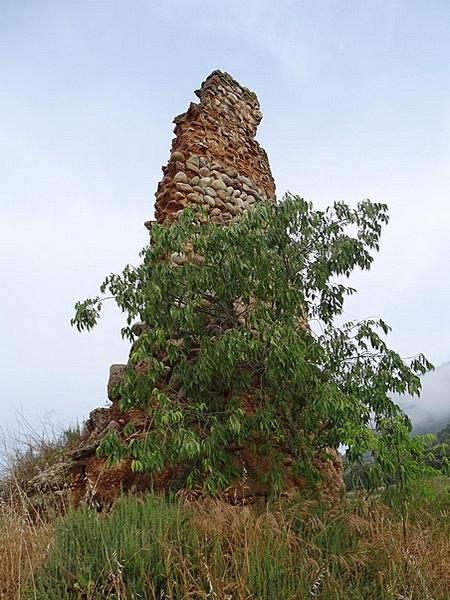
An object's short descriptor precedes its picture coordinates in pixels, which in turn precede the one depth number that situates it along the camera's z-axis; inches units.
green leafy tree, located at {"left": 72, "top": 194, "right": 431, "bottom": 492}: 165.3
